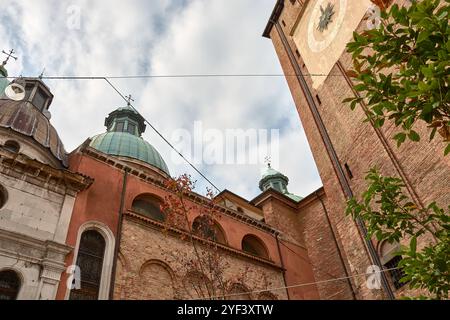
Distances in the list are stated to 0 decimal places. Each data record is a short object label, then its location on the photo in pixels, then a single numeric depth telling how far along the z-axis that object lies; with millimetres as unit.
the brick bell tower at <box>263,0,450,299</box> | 10688
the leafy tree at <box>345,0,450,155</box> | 3271
